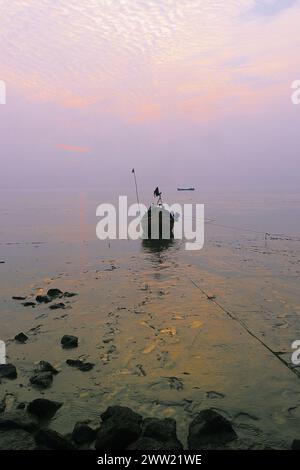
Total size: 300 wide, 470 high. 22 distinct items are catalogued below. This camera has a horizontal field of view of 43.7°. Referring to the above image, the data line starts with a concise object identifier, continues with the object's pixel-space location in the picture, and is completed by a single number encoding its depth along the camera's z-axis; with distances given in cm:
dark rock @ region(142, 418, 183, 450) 761
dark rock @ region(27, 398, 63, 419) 909
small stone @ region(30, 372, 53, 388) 1064
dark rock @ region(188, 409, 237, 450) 778
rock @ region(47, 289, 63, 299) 2072
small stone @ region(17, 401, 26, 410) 935
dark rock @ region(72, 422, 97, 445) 791
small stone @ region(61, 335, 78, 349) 1351
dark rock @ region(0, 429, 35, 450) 742
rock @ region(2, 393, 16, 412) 939
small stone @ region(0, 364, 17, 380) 1116
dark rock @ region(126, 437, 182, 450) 739
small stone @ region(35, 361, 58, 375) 1143
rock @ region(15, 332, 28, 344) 1414
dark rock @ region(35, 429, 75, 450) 743
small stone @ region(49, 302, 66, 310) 1834
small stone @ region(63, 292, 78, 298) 2089
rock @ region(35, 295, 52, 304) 1960
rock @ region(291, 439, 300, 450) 748
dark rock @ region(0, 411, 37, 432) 804
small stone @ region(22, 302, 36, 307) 1900
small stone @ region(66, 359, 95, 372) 1174
